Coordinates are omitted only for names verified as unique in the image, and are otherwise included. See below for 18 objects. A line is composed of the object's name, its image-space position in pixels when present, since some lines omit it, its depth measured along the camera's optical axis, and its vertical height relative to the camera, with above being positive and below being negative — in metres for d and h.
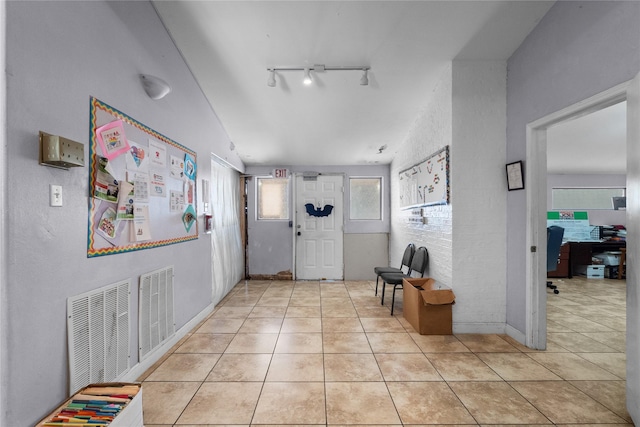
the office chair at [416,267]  3.34 -0.66
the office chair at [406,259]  3.78 -0.64
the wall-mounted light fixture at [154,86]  2.10 +0.98
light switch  1.38 +0.10
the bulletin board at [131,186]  1.68 +0.21
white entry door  5.13 -0.37
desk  5.12 -0.66
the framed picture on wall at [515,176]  2.51 +0.34
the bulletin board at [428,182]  2.87 +0.39
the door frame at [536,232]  2.41 -0.16
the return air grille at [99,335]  1.50 -0.72
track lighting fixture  2.78 +1.45
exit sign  5.13 +0.75
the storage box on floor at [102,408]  1.27 -0.94
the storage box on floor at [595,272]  5.11 -1.08
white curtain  3.69 -0.25
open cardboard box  2.69 -0.95
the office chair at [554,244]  4.12 -0.46
